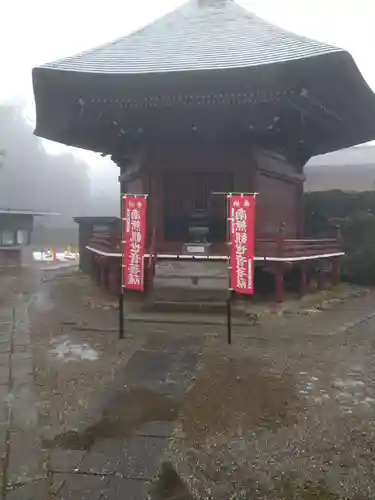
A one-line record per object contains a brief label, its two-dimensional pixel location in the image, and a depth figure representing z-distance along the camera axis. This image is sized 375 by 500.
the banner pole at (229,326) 7.43
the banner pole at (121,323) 7.85
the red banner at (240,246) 8.07
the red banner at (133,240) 8.30
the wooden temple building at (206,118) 9.60
